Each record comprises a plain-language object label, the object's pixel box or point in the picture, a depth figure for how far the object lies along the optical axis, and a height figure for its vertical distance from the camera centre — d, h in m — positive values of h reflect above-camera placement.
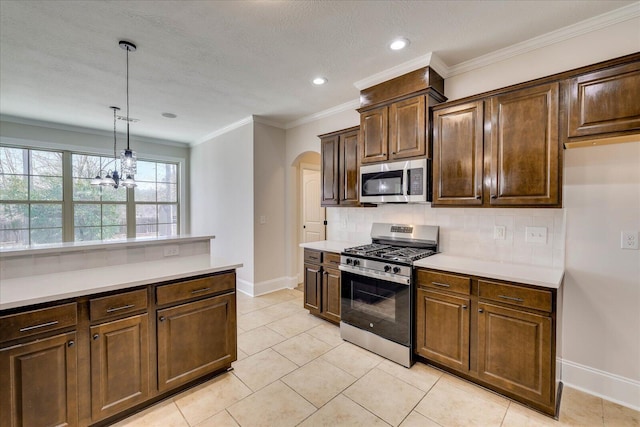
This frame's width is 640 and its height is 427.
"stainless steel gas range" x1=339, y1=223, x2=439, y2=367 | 2.45 -0.75
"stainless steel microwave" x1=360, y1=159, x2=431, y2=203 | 2.65 +0.30
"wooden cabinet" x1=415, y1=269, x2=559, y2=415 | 1.85 -0.89
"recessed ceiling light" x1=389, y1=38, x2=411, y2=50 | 2.34 +1.42
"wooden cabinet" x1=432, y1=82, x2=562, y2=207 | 2.04 +0.49
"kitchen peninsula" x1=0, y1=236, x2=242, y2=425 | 1.49 -0.74
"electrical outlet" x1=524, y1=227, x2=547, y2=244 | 2.31 -0.19
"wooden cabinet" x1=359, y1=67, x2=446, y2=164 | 2.65 +0.97
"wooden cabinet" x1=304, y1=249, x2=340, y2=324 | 3.18 -0.86
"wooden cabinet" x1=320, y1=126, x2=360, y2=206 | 3.39 +0.55
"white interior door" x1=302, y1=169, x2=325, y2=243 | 5.34 +0.00
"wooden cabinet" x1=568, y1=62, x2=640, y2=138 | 1.76 +0.73
